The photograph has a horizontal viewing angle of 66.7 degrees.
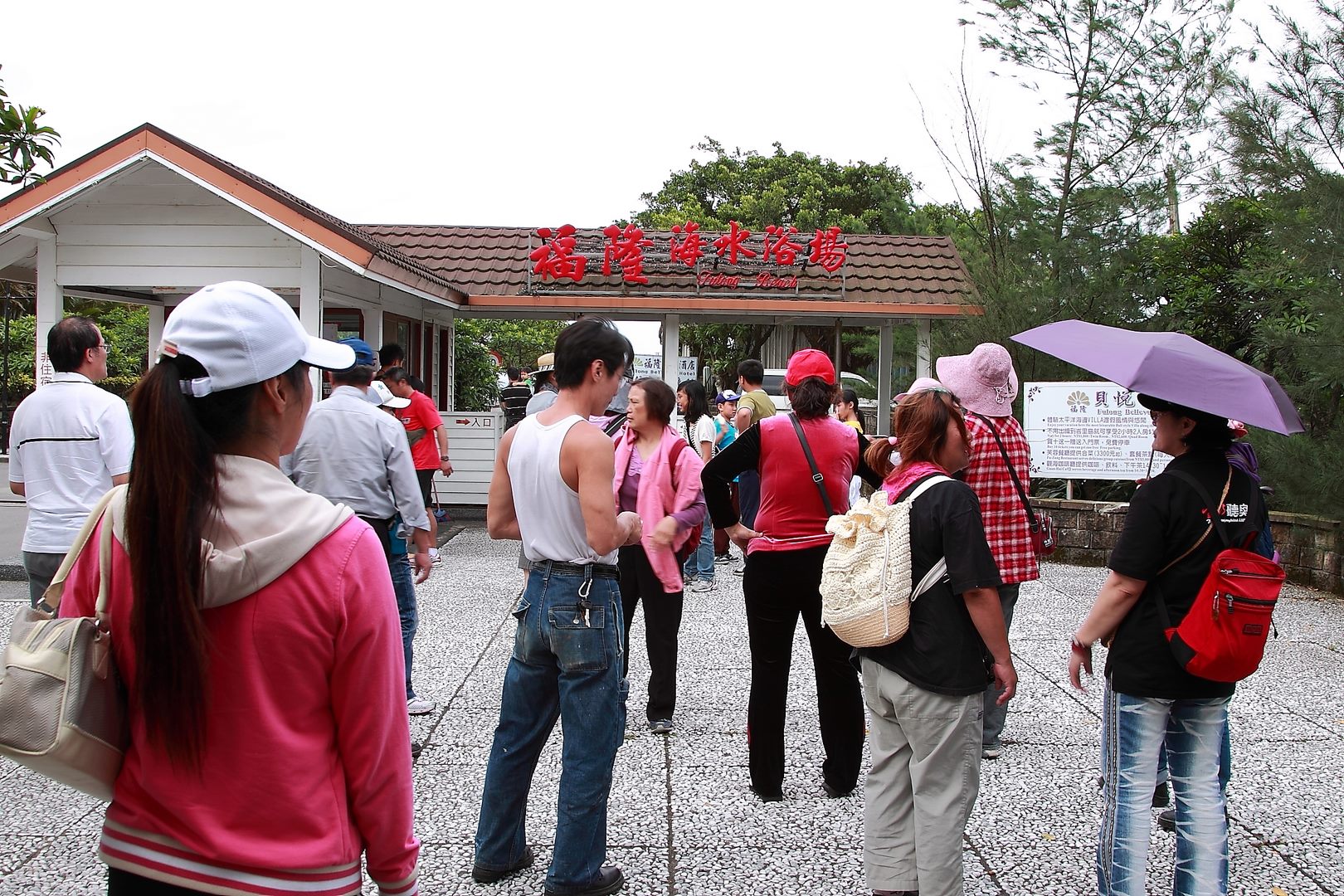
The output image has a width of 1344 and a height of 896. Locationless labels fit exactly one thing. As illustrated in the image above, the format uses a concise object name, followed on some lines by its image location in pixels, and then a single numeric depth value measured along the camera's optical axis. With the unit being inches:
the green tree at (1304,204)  319.3
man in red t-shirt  345.1
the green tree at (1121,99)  464.8
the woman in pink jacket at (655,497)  190.1
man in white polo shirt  165.8
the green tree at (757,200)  1289.4
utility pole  461.7
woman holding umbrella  114.7
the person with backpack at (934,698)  116.8
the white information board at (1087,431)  398.9
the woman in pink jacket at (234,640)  58.2
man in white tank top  125.8
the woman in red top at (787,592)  165.3
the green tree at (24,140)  278.7
